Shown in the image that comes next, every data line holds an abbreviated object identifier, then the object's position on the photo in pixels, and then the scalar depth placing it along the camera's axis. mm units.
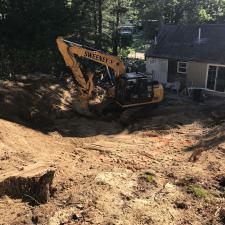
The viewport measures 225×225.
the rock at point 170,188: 6521
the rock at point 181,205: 5917
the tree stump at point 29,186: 5886
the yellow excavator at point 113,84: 11483
